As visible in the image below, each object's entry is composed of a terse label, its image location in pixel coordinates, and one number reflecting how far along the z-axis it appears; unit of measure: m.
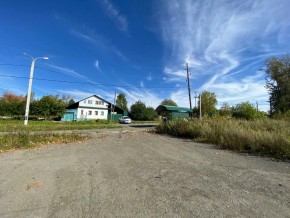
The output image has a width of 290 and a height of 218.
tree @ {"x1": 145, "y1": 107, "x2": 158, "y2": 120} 50.43
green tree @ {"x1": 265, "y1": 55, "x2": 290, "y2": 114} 26.17
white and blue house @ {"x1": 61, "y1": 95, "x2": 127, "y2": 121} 41.10
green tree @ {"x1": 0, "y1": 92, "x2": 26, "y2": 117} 33.72
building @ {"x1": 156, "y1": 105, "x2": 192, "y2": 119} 22.62
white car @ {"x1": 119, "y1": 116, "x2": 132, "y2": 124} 36.38
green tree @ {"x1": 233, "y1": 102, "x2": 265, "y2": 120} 18.72
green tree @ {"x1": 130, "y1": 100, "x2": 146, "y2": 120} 50.11
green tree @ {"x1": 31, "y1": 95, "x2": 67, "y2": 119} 34.13
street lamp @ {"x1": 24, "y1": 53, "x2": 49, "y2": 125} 18.96
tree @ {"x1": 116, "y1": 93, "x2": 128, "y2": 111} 63.24
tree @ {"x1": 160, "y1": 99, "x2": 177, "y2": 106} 72.35
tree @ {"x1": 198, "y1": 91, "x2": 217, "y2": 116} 52.98
